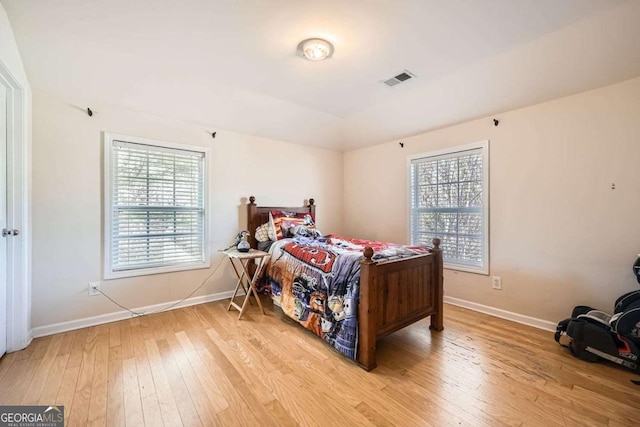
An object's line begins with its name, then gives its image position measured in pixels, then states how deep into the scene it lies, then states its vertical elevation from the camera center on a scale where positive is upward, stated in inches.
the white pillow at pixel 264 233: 140.6 -11.3
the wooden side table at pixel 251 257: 116.1 -23.8
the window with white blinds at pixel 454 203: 124.6 +4.6
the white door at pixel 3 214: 82.7 -1.0
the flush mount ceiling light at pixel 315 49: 84.8 +52.4
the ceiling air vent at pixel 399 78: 105.4 +53.7
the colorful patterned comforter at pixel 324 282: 84.3 -25.5
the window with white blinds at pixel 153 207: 112.6 +2.2
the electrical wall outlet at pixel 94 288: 107.6 -30.7
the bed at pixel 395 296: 79.4 -27.9
